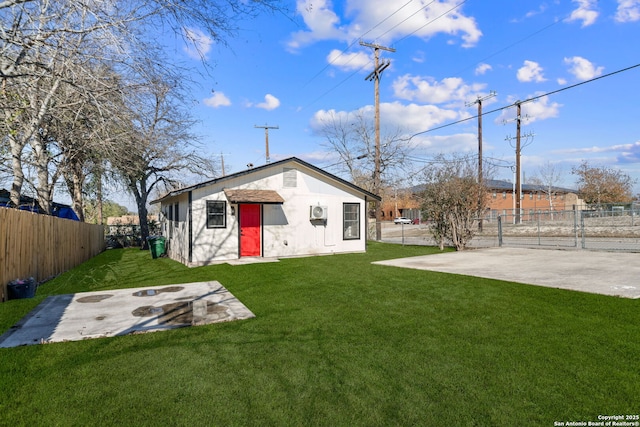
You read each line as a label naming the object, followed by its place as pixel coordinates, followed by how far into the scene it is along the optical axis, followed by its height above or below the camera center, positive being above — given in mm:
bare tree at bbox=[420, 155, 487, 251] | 13953 +552
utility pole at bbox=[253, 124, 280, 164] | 27734 +6936
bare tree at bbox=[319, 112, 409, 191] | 25359 +4842
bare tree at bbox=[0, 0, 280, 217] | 5176 +3037
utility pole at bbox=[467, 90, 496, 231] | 24094 +7446
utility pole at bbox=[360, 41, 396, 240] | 19125 +7584
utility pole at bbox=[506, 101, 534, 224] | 28875 +5689
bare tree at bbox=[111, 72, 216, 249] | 16719 +3041
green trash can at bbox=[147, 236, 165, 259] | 13977 -1090
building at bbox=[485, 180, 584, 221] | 50688 +2815
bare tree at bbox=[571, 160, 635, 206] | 40625 +3344
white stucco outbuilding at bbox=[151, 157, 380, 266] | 11523 +87
